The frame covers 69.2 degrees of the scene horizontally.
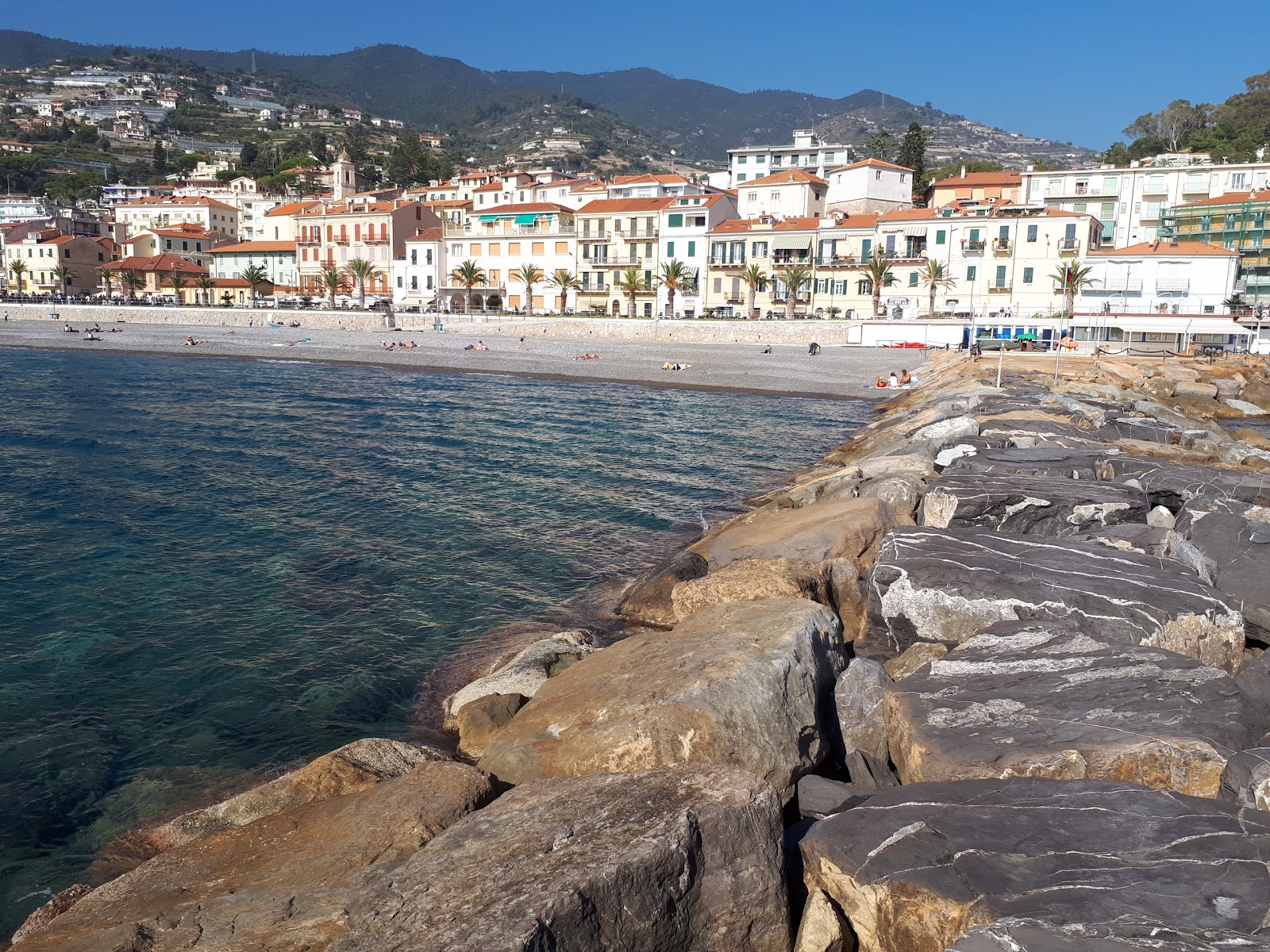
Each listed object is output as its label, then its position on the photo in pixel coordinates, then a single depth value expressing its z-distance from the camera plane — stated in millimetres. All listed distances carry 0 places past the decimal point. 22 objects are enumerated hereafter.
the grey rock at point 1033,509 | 10453
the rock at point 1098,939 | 3650
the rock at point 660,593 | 11109
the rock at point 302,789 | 6324
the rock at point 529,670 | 8648
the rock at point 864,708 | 6668
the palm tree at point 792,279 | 63344
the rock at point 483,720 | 7879
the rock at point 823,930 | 4562
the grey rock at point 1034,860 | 3980
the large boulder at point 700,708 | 6039
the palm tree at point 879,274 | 60906
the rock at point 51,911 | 5430
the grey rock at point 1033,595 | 7348
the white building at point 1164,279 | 52156
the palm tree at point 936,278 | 60312
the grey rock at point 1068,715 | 5371
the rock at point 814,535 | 10234
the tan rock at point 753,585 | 8922
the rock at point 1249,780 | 4816
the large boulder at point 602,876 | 4055
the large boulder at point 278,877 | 4582
